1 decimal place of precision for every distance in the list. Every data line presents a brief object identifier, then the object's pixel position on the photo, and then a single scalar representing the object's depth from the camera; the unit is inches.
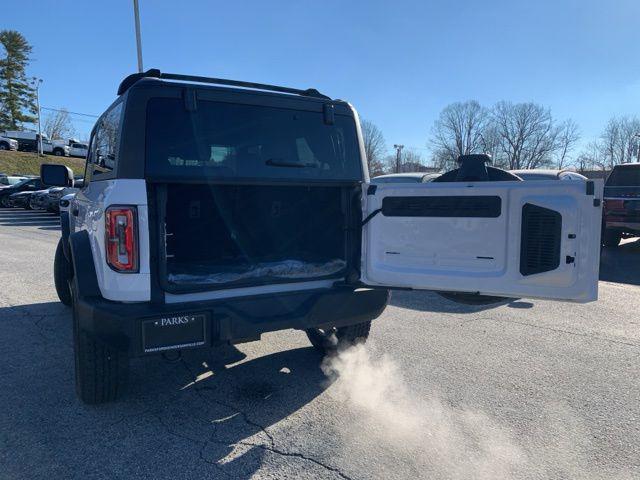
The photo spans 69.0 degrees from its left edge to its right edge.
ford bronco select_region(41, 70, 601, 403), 108.7
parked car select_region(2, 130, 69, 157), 1987.0
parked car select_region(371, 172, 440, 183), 420.6
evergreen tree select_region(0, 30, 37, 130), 2310.5
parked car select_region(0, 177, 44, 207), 989.8
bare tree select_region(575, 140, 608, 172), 2617.4
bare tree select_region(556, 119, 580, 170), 2672.2
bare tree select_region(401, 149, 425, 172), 2690.5
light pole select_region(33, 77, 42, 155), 1958.5
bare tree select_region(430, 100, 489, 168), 2549.2
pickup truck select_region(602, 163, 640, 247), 416.8
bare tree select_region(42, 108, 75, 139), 2984.7
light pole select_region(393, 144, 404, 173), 2307.5
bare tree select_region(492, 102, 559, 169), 2679.6
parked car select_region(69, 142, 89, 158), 2090.4
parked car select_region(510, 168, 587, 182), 348.4
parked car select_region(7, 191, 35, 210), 951.6
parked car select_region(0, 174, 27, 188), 1135.6
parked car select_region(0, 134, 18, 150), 1879.9
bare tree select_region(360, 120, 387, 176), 2620.6
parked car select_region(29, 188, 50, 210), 866.1
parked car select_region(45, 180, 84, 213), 819.4
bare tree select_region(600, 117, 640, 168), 2581.2
